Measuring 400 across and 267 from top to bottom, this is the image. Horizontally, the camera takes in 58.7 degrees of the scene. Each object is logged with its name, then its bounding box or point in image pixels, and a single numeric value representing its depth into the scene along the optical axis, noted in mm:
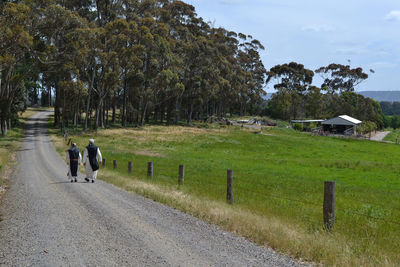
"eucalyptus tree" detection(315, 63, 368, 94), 127938
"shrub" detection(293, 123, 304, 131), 85238
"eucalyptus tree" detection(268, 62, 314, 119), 121750
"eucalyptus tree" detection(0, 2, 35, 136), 30938
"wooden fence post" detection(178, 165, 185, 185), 16547
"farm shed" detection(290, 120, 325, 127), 93919
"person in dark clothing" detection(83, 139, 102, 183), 16469
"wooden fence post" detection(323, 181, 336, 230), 8336
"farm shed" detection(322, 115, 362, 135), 79438
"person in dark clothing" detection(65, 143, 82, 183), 16516
